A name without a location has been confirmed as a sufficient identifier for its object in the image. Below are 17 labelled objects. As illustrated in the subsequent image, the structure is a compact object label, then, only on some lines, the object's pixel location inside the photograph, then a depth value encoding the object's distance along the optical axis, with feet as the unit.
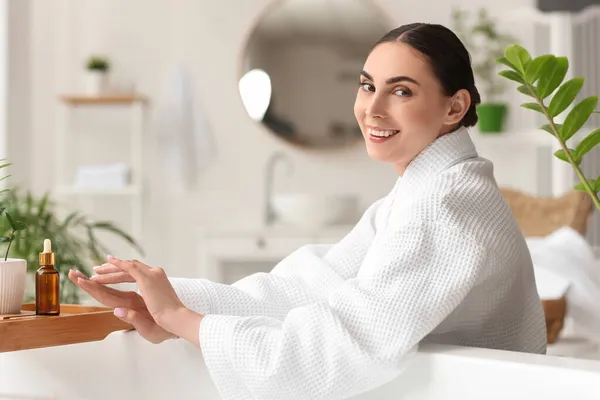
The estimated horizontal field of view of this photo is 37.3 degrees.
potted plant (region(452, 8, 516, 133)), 13.03
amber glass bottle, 4.46
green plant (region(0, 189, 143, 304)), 7.81
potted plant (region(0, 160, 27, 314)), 4.42
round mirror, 14.47
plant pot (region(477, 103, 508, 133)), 12.96
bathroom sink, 13.29
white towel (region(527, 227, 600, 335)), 8.71
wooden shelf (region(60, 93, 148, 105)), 14.29
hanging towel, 14.92
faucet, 14.62
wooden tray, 4.05
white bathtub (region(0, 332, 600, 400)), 4.59
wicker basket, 10.51
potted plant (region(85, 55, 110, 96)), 14.42
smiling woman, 3.74
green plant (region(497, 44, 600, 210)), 4.38
